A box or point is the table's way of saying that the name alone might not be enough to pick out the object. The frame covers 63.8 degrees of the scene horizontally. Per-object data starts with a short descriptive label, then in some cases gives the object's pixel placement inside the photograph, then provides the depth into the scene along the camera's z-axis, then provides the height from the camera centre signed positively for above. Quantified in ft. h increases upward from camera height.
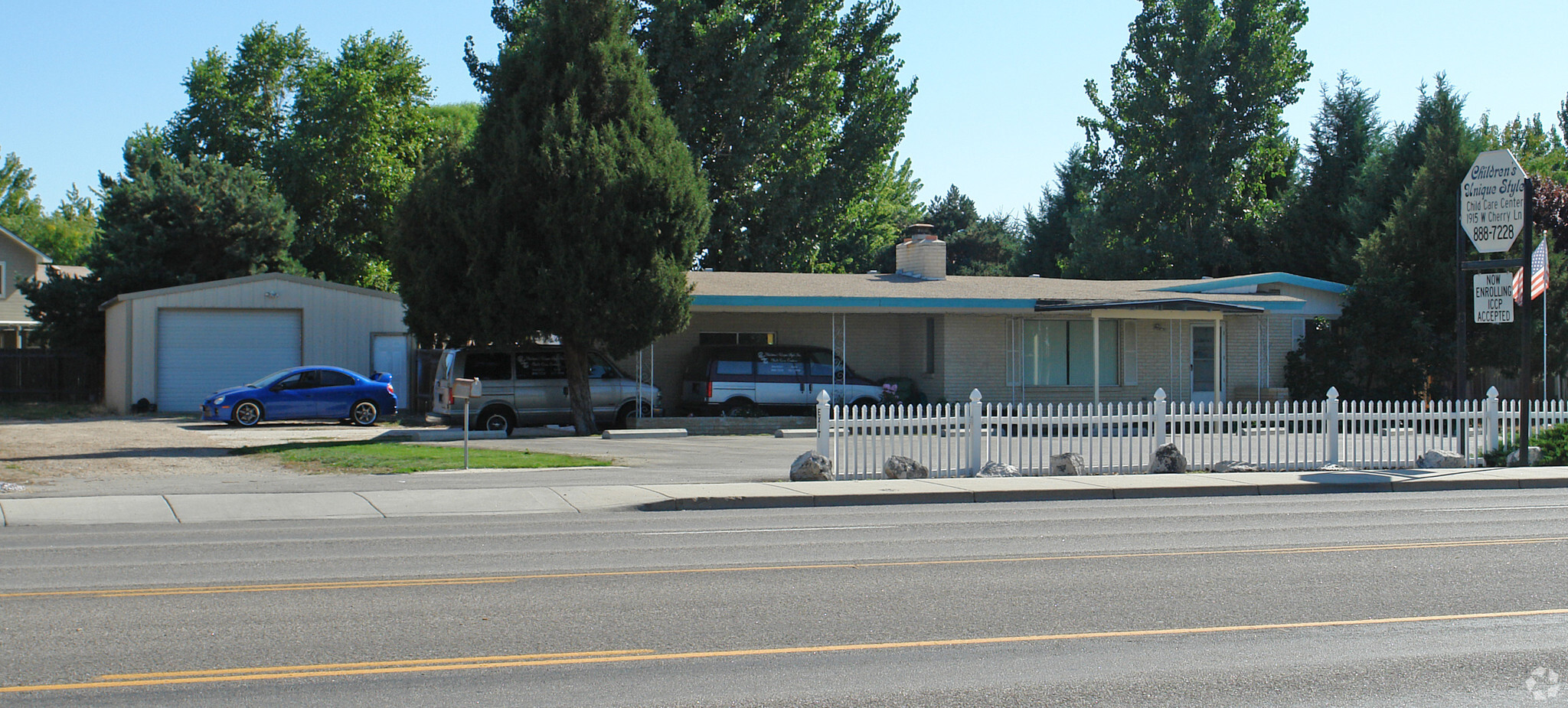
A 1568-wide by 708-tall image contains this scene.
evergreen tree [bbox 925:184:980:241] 241.35 +31.45
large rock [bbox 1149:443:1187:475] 57.06 -3.95
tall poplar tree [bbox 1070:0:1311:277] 152.76 +30.23
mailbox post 55.83 -0.57
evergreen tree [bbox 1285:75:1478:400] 95.86 +5.85
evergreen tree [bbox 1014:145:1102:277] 210.79 +24.85
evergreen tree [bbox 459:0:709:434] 76.18 +10.80
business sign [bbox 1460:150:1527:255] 63.21 +8.79
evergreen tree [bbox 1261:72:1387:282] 154.40 +23.38
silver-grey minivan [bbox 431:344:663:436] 78.89 -0.86
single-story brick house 89.20 +3.25
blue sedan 86.28 -1.57
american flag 63.21 +4.98
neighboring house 153.38 +11.95
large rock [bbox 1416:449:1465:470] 59.57 -4.07
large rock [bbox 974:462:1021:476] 54.90 -4.13
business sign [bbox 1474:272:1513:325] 60.49 +3.70
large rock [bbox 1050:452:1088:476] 56.03 -3.97
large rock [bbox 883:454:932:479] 53.62 -3.96
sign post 60.29 +7.83
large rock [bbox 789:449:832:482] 52.95 -3.93
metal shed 98.53 +3.13
